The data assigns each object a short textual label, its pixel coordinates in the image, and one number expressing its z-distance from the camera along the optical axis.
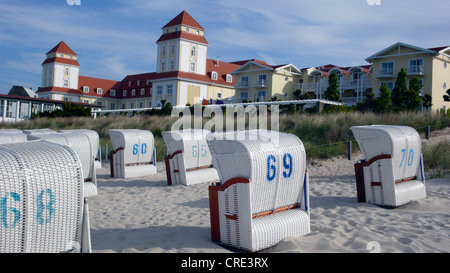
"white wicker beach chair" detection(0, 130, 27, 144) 9.10
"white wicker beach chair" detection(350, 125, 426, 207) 6.97
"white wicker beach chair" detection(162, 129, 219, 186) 10.14
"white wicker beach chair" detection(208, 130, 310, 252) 4.62
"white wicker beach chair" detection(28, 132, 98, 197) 8.43
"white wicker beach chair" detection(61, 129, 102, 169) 11.96
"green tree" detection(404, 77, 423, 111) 29.19
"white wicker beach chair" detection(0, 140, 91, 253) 3.04
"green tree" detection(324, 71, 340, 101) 38.78
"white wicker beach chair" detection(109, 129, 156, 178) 11.46
